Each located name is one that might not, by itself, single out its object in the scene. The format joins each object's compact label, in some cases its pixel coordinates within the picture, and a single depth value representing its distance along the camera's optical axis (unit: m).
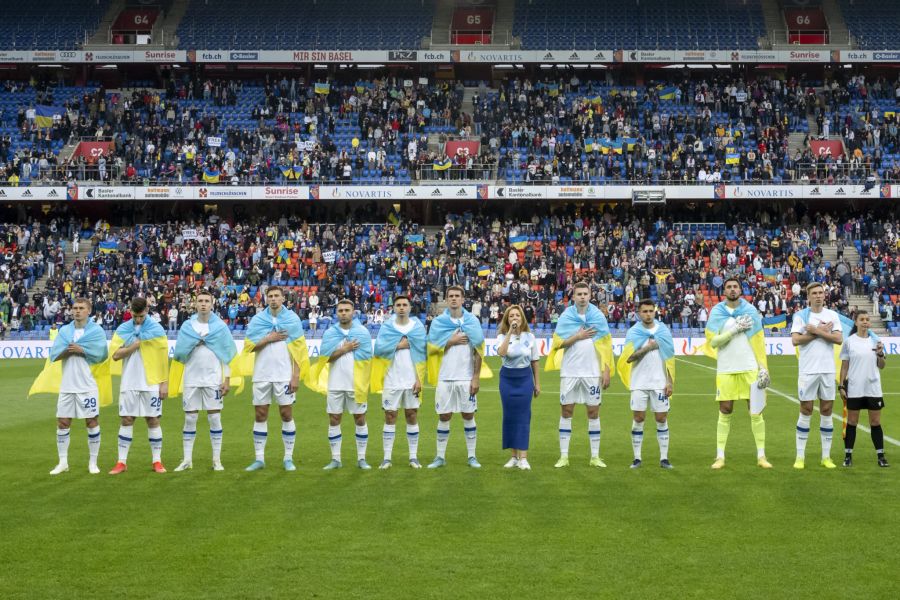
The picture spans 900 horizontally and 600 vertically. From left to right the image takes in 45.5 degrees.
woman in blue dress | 13.33
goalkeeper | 13.38
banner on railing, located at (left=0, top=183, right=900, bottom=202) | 47.47
